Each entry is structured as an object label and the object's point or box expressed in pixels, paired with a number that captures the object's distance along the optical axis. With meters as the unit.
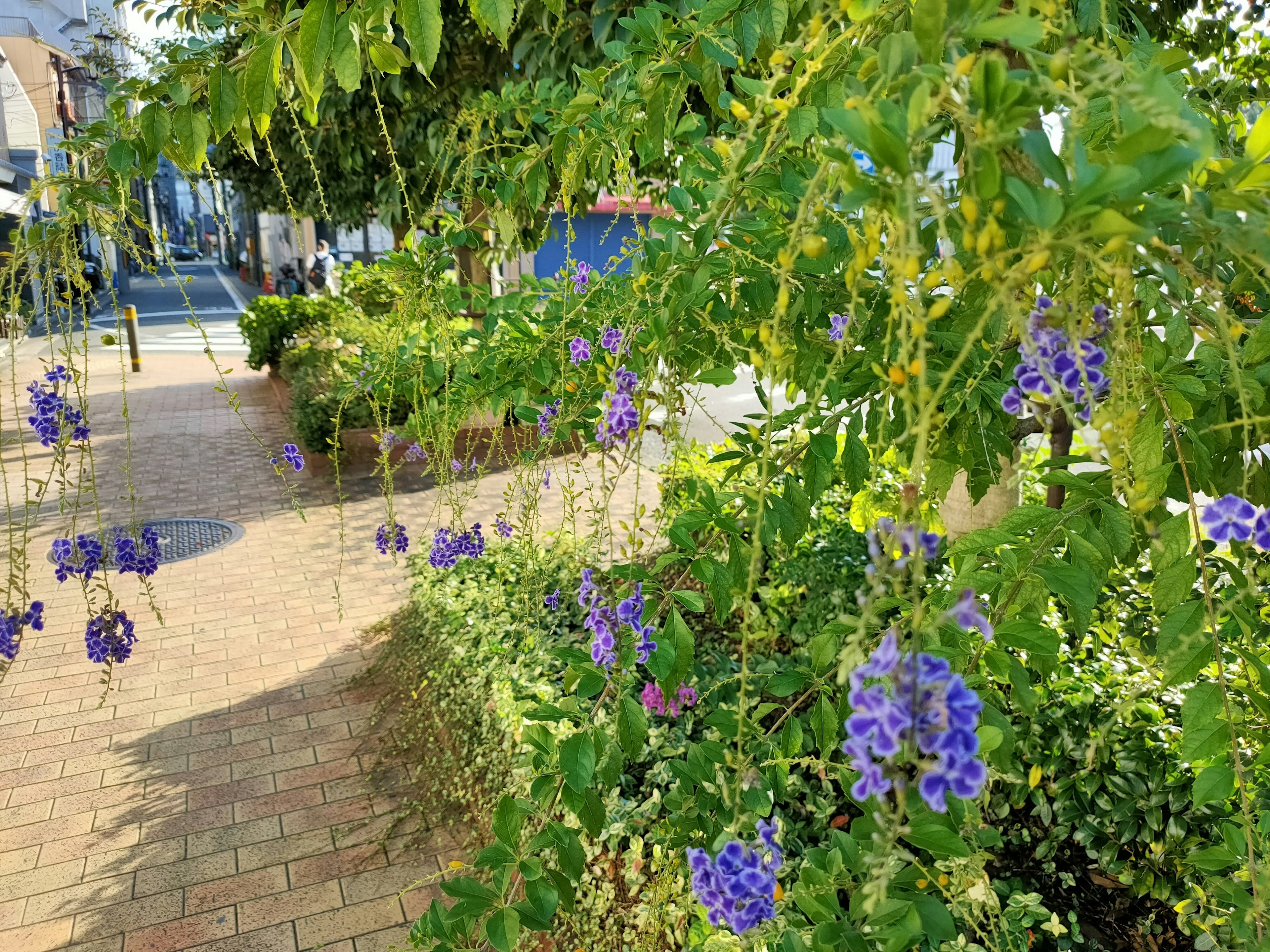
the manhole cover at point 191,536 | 5.66
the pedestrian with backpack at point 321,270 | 14.73
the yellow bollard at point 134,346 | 11.44
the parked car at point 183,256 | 43.03
